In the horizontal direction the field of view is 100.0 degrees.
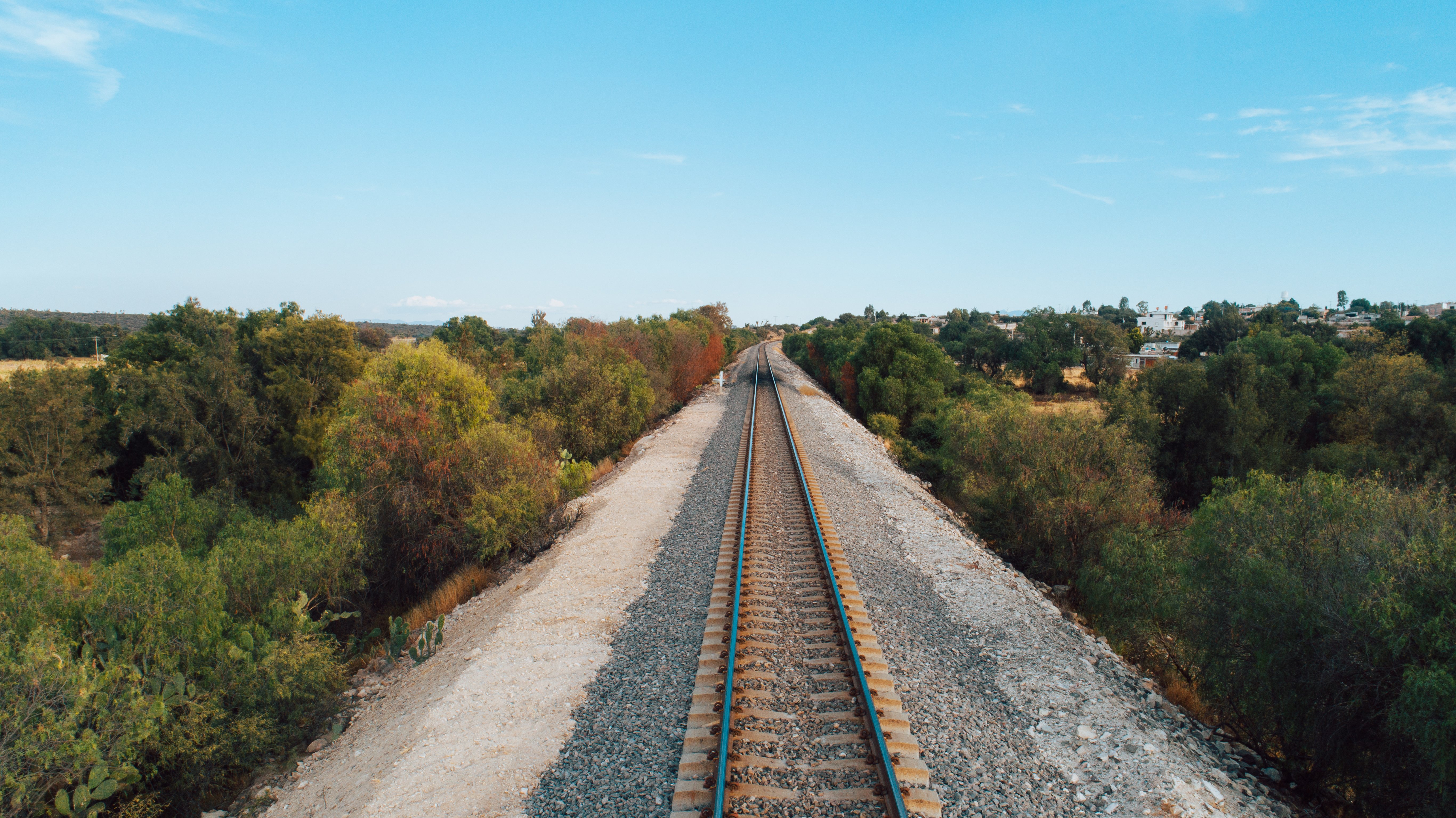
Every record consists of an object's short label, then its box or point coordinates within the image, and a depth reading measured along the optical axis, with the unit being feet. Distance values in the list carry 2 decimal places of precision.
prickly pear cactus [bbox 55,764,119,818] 18.92
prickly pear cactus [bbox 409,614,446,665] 29.19
